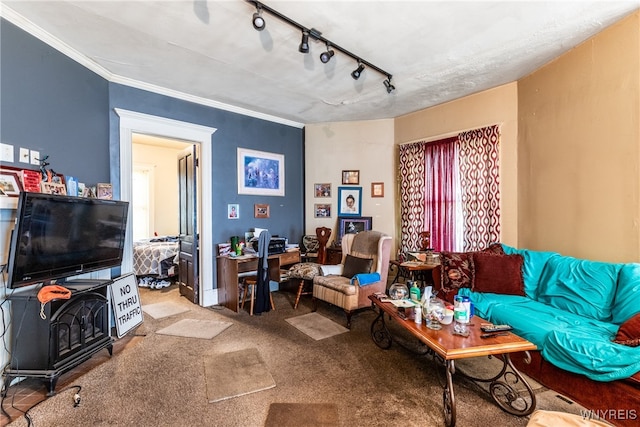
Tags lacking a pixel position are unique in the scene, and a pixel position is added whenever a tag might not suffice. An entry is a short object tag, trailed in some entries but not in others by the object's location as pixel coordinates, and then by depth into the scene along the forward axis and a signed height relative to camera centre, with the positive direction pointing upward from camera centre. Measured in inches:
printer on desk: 159.5 -17.2
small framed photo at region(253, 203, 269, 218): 174.1 +2.8
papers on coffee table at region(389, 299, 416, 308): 91.4 -29.4
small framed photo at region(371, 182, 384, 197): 185.0 +15.8
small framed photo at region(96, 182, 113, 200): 117.2 +10.5
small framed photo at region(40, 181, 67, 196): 92.6 +9.6
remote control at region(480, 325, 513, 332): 75.1 -30.6
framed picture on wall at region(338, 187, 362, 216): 188.2 +8.4
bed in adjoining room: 191.0 -32.5
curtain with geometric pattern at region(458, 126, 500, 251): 139.3 +13.7
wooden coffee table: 67.6 -32.8
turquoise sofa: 68.8 -32.8
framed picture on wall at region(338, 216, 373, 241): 184.9 -6.7
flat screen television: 77.7 -6.6
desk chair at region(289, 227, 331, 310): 149.7 -30.1
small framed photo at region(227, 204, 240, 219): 163.3 +2.2
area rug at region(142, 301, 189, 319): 144.4 -49.3
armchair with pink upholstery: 127.4 -32.0
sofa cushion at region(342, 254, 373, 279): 141.1 -26.1
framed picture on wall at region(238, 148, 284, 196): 168.9 +25.7
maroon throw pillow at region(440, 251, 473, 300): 120.2 -25.1
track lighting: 82.3 +59.5
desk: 145.2 -29.6
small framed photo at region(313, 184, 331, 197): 192.7 +16.2
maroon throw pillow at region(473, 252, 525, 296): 112.0 -24.6
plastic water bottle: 79.0 -28.6
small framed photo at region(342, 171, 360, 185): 188.9 +24.2
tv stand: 81.2 -35.5
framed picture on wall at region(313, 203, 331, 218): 192.4 +2.7
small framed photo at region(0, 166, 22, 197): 82.4 +10.1
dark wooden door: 157.8 -6.7
